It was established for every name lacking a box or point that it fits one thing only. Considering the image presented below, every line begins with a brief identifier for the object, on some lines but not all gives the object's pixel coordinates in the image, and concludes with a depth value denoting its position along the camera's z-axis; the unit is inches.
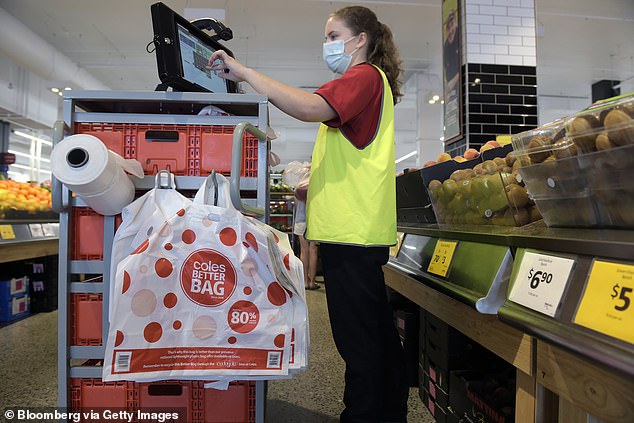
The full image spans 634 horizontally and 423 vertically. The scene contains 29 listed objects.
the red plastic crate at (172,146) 53.9
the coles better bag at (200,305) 41.9
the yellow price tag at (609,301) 24.7
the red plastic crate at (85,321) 52.4
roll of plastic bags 42.5
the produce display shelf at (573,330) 25.8
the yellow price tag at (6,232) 131.0
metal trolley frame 50.9
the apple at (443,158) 94.2
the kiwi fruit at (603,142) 34.4
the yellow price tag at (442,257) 56.5
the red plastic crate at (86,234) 53.1
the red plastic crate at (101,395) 52.3
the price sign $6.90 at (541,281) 30.8
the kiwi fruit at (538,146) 42.1
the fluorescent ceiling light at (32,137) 472.5
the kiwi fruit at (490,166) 61.3
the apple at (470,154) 85.4
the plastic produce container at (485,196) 52.2
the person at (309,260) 218.8
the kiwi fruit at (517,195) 51.5
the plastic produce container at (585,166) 33.7
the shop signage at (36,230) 145.6
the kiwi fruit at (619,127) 32.9
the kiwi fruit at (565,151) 38.3
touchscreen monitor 51.9
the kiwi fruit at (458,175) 70.1
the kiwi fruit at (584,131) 36.5
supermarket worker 56.3
